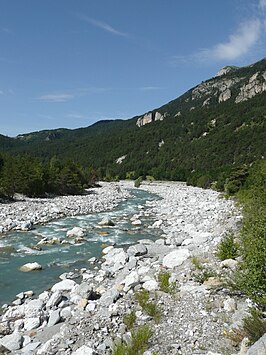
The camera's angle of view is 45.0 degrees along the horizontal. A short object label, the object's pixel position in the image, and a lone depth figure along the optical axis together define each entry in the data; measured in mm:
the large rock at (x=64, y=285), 12156
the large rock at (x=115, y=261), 14500
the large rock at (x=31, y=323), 9094
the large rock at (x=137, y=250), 16297
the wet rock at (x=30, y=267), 14883
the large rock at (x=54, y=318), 9173
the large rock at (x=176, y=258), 13219
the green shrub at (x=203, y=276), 10617
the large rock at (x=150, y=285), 10677
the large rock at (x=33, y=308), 9875
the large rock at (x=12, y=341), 8086
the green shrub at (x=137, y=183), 95138
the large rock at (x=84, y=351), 6996
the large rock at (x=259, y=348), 5344
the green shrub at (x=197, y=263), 11698
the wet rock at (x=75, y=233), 21984
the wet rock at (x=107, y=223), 26559
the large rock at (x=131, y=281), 11038
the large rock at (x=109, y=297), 9752
